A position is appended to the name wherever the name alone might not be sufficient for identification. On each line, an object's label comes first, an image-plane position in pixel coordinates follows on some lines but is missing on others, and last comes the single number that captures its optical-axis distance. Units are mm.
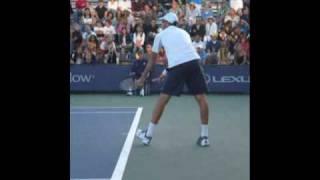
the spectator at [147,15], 17125
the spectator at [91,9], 17728
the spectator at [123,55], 16695
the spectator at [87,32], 16559
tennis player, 7867
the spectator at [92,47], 15888
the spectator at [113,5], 18608
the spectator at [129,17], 17312
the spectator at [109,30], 17014
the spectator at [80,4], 18298
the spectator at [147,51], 15035
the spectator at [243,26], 16219
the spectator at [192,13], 17412
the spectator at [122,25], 17172
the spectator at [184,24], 17016
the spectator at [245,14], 16950
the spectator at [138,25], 16906
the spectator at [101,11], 17912
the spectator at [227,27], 16670
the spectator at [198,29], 16766
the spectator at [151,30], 16703
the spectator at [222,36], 16562
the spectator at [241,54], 15389
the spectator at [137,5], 18289
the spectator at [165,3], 18484
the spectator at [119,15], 17547
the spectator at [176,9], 17325
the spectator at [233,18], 16880
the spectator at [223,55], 15987
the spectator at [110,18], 17547
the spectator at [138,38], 16545
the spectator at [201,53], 15923
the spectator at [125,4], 18567
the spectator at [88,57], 15791
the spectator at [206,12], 17766
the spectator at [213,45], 16188
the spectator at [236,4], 18000
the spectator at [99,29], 17078
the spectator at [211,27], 16891
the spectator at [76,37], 16156
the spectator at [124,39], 16969
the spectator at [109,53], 16281
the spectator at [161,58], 15391
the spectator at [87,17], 17422
